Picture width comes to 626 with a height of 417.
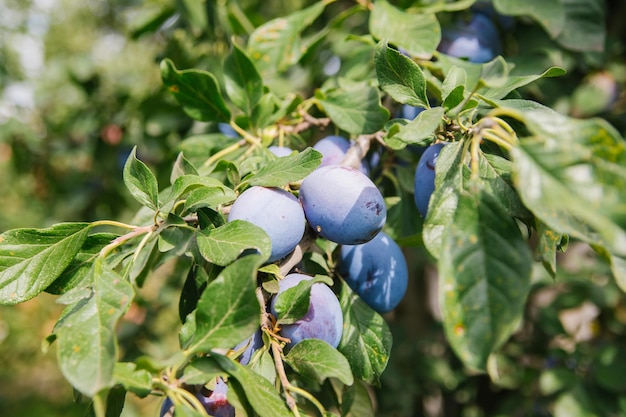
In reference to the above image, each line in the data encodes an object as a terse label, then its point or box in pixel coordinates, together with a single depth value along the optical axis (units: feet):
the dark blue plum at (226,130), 3.61
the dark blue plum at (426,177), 2.09
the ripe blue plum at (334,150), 2.50
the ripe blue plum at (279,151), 2.54
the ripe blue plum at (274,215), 1.88
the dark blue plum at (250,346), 1.93
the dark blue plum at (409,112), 2.75
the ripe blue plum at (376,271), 2.32
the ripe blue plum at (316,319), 1.93
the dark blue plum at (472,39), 3.26
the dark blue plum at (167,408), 1.74
